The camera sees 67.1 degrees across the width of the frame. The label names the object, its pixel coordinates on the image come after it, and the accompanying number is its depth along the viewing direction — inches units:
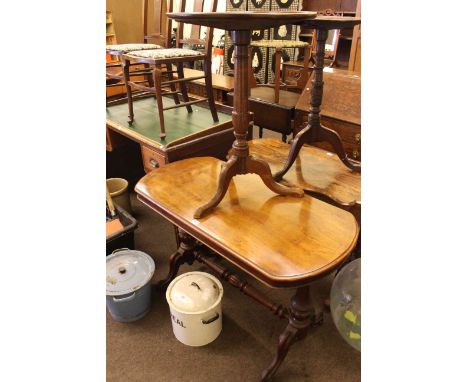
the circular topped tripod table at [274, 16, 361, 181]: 52.4
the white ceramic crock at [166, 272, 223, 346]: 57.4
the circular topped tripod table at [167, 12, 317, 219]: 36.1
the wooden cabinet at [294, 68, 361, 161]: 79.0
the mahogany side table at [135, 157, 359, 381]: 40.4
